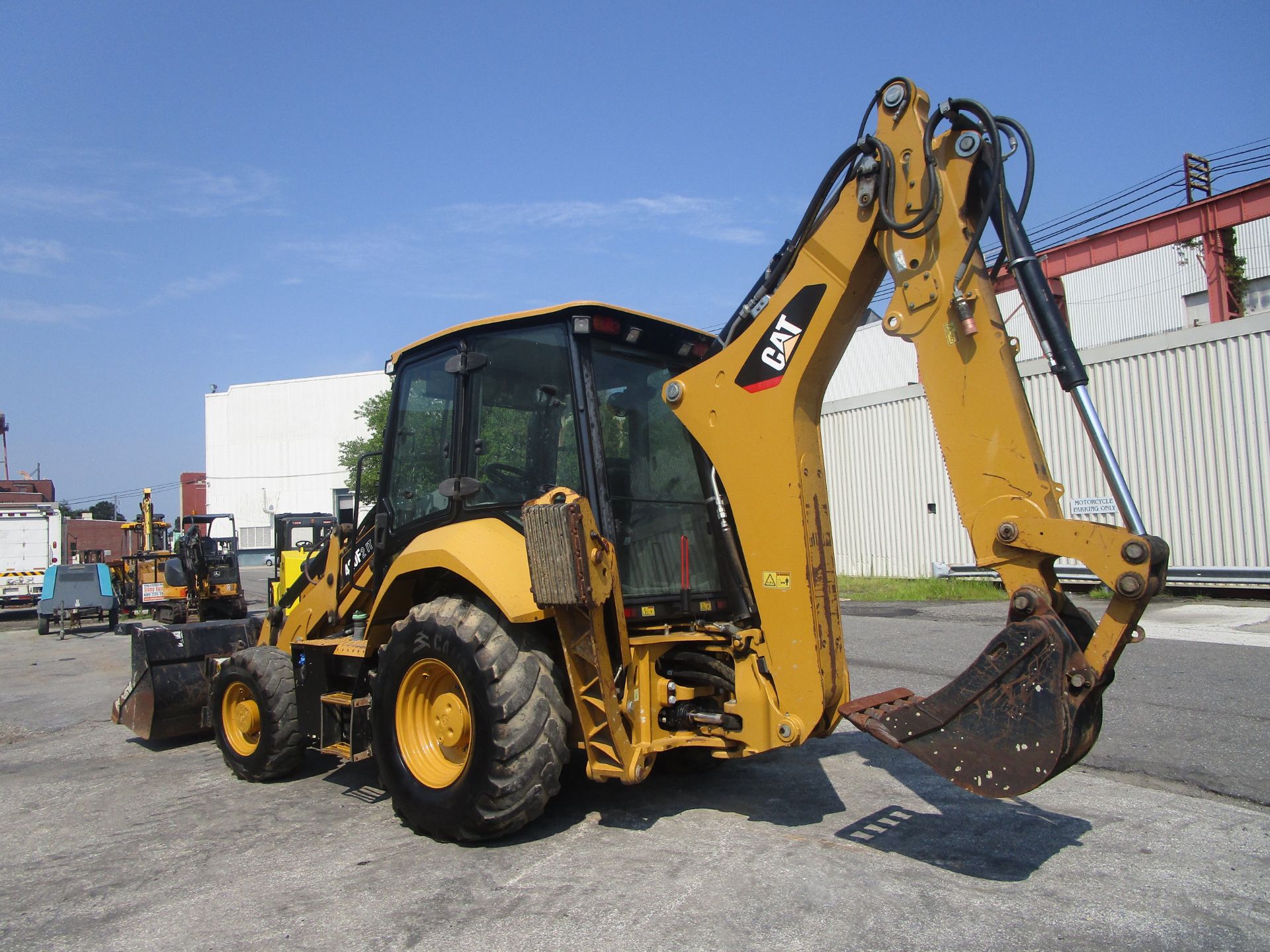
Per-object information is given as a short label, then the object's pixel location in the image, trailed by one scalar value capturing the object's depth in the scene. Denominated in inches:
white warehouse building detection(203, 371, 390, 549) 2084.2
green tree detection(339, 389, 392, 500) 1320.1
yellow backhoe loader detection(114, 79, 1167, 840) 142.6
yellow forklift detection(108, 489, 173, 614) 773.3
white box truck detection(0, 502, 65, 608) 862.5
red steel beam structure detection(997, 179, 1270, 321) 805.2
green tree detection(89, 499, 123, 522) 3253.9
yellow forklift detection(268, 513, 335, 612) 323.9
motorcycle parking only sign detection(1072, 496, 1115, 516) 610.2
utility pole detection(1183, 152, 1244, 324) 836.6
